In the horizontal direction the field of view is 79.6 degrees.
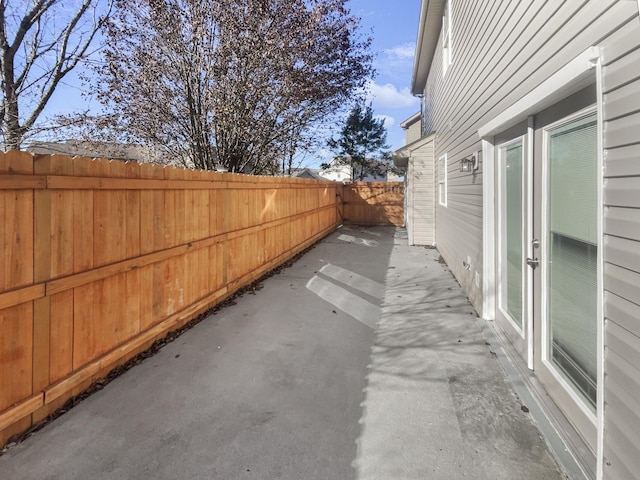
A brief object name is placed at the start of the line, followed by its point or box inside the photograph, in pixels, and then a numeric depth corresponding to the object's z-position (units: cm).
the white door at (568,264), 208
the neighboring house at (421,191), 1018
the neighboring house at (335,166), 2167
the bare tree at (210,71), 736
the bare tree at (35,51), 539
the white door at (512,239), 319
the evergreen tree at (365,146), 2353
